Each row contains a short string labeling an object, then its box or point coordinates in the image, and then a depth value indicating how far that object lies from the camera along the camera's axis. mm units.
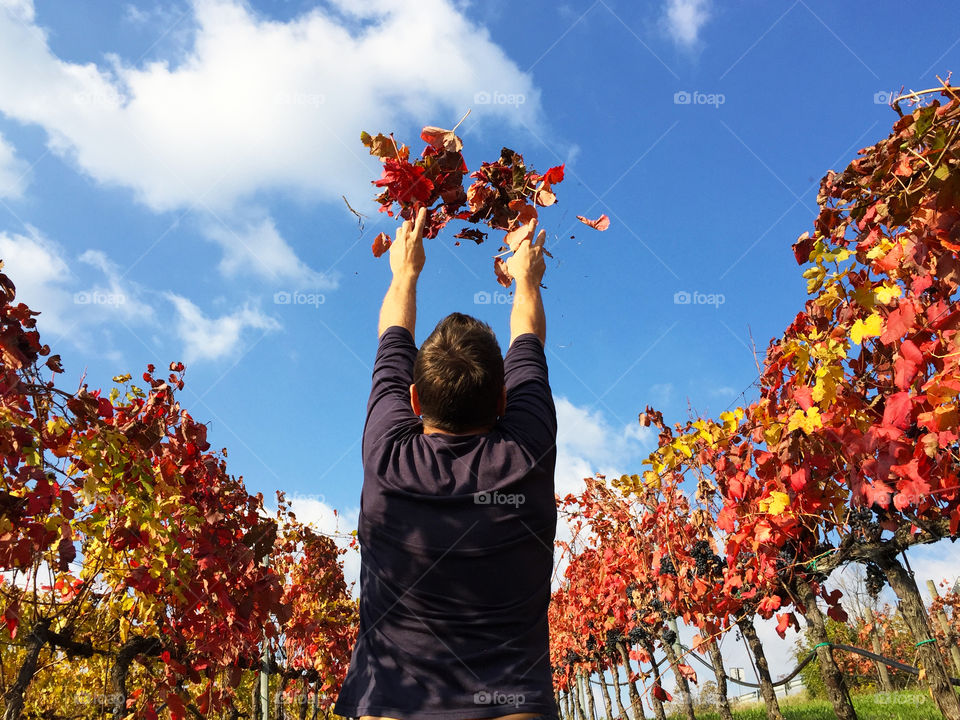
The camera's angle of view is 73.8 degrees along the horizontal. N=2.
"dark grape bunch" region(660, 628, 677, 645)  9373
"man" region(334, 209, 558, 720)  1269
